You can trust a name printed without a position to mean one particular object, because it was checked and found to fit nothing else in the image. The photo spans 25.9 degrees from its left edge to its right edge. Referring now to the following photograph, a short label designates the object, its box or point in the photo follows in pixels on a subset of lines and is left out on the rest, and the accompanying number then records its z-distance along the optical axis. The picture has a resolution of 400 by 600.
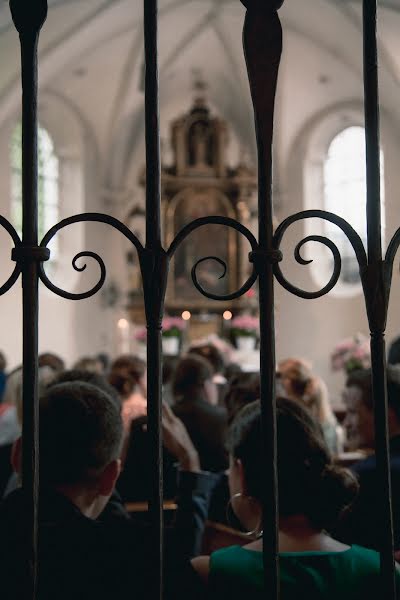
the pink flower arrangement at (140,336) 13.43
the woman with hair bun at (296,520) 1.69
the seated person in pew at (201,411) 4.28
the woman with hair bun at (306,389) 4.73
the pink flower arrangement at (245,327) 13.63
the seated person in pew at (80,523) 1.54
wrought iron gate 1.38
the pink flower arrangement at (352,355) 9.13
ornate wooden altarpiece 15.12
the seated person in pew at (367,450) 2.65
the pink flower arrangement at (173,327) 13.21
